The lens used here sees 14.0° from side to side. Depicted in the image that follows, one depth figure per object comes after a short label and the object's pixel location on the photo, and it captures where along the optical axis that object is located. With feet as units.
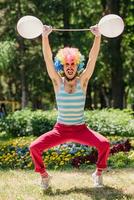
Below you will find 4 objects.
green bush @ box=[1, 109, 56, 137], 61.00
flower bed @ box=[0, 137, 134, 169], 33.94
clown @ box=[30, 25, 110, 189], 25.07
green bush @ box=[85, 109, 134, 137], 58.13
